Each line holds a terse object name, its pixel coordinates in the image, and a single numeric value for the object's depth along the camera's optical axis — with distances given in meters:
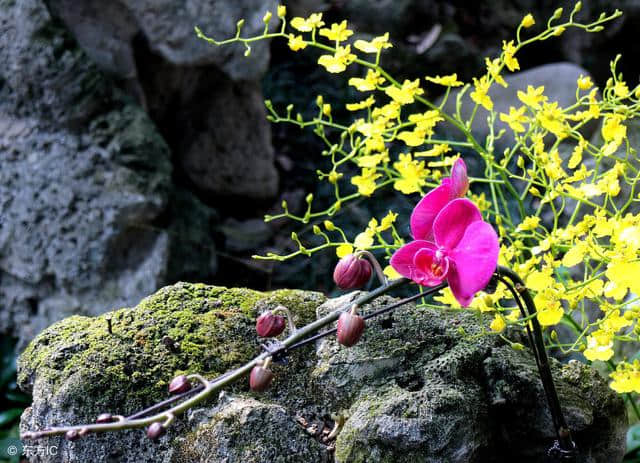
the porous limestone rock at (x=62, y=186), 2.35
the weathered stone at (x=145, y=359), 1.51
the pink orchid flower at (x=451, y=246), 1.39
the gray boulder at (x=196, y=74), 2.53
